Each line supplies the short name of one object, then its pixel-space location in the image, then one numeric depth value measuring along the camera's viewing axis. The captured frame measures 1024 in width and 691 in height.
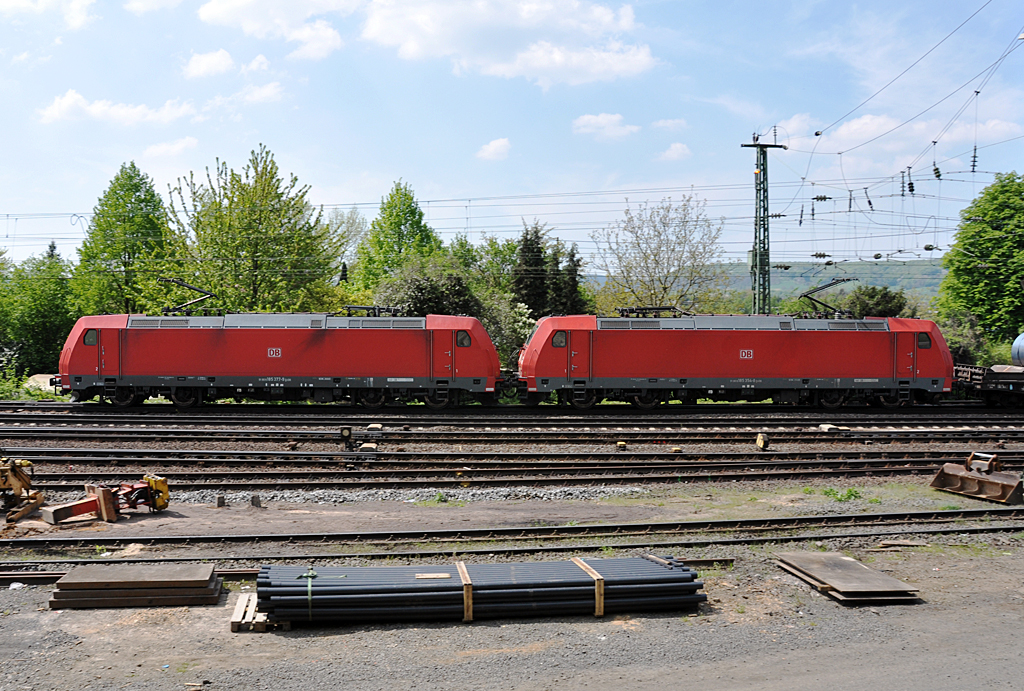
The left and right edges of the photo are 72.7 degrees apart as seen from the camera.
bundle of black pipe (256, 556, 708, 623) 7.25
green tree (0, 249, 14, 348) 44.13
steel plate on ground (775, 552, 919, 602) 8.17
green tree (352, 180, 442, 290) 66.81
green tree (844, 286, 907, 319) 44.78
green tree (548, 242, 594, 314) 42.69
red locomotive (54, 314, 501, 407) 24.50
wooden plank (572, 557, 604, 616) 7.64
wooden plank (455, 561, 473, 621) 7.45
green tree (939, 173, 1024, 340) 40.91
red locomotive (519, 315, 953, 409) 24.75
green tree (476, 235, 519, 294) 49.00
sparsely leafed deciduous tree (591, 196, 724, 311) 42.50
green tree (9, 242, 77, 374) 44.28
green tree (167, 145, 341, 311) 35.25
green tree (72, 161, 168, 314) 50.41
